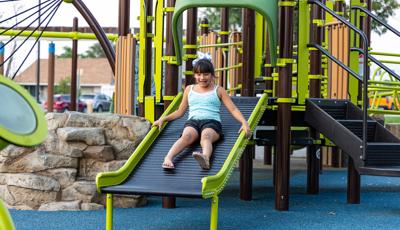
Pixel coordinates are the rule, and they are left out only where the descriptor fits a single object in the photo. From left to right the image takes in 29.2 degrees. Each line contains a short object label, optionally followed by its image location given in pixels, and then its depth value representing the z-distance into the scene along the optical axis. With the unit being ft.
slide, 18.95
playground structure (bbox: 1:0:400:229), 20.62
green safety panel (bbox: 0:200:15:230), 8.67
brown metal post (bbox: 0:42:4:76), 45.39
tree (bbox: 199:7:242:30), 174.18
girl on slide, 21.48
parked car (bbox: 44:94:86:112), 140.97
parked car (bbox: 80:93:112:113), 163.53
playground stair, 22.99
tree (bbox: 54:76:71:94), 222.48
